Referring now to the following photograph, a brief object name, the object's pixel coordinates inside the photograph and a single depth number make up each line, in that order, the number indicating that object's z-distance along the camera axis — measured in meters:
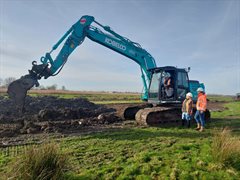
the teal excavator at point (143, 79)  11.25
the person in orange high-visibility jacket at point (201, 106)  10.02
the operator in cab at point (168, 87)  11.93
